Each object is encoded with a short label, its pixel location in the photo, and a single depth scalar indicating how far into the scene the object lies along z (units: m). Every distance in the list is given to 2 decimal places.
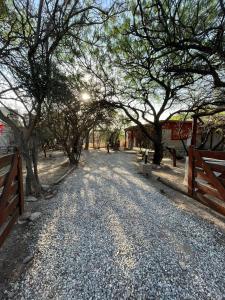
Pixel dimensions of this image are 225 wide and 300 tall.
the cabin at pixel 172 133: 17.14
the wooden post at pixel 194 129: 5.98
